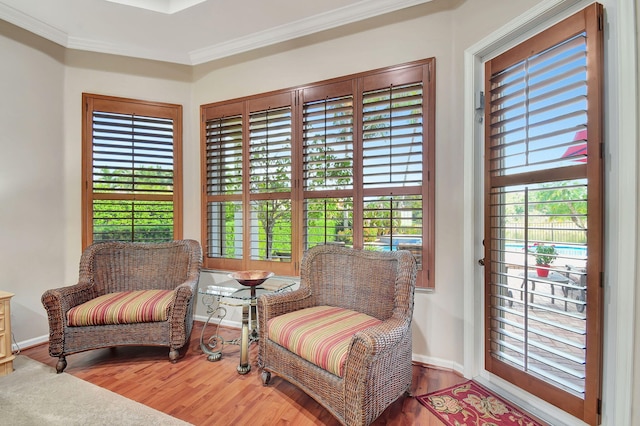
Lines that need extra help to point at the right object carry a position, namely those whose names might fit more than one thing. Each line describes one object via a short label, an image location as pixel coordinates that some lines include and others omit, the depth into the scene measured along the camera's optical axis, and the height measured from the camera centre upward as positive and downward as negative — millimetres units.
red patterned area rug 1668 -1205
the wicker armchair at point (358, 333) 1483 -707
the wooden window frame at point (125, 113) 3020 +716
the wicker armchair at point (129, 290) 2230 -700
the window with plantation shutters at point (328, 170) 2373 +390
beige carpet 1677 -1213
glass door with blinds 1441 -10
